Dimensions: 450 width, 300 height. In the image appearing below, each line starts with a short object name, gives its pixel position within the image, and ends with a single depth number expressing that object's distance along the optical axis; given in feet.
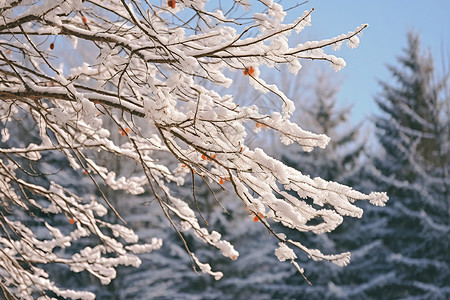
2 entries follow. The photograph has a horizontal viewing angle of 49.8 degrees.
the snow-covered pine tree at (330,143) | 45.42
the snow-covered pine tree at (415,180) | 41.60
